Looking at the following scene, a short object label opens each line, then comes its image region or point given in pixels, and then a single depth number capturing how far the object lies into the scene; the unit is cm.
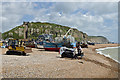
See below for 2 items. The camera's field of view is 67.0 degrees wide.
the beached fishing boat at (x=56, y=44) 2265
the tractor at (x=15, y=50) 1452
